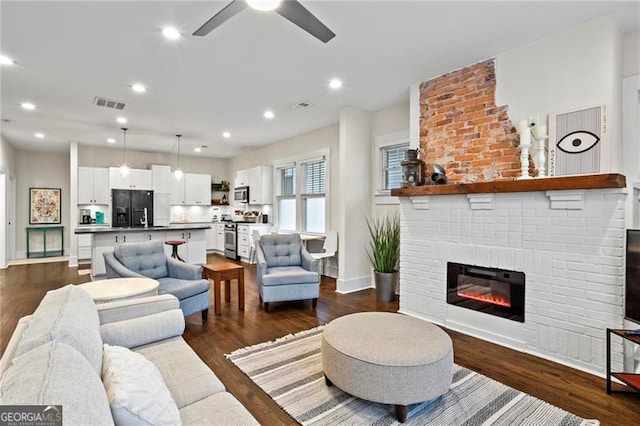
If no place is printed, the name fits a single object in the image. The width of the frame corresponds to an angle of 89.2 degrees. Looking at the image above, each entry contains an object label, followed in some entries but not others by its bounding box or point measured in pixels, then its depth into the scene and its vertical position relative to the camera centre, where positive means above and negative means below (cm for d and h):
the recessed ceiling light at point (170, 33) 285 +158
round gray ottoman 196 -95
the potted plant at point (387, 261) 464 -75
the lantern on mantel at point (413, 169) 390 +50
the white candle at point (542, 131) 292 +72
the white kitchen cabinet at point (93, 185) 769 +57
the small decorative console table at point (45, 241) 821 -85
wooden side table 393 -81
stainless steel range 825 -81
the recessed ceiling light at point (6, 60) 332 +155
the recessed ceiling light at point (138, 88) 411 +157
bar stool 575 -65
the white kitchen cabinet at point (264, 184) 774 +61
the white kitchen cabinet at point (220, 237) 912 -79
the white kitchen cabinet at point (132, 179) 793 +75
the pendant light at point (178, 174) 715 +78
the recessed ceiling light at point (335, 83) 402 +161
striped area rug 201 -129
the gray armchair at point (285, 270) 404 -81
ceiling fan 181 +124
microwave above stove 830 +41
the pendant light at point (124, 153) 642 +146
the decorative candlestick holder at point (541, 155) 292 +50
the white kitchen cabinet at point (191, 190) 902 +54
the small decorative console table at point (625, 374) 215 -114
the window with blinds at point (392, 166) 508 +72
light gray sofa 88 -61
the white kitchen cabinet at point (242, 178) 834 +83
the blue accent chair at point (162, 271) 350 -72
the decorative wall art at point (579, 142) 266 +59
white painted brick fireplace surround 259 -45
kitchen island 572 -55
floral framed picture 826 +8
